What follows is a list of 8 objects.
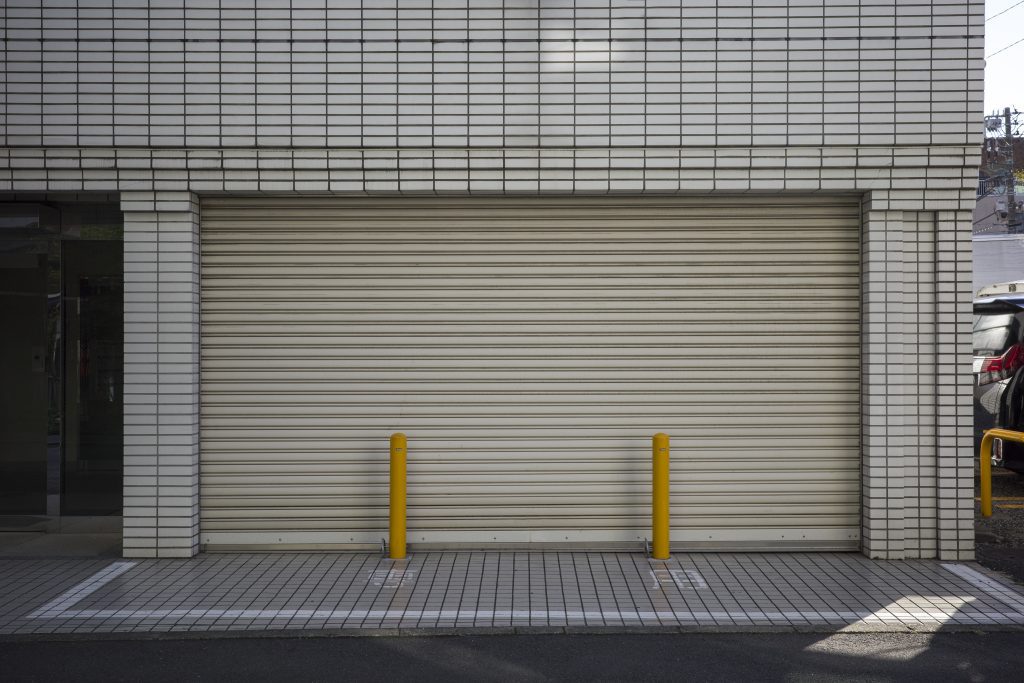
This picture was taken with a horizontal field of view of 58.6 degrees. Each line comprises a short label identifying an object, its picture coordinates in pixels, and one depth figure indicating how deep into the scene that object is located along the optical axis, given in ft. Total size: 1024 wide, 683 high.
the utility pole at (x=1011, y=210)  103.87
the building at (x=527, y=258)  25.91
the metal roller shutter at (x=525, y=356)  26.84
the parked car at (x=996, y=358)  43.21
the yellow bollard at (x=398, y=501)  25.29
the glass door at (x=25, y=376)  30.60
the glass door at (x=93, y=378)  30.68
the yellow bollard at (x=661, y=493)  25.22
